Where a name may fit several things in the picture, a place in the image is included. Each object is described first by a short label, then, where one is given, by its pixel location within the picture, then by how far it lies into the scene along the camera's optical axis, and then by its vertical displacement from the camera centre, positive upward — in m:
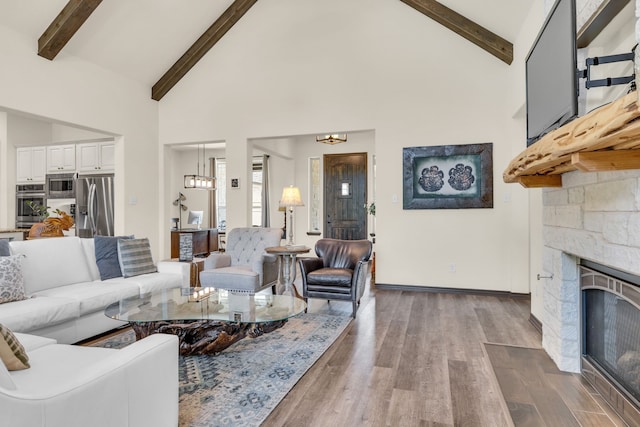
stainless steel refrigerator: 5.85 +0.13
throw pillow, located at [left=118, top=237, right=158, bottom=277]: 3.72 -0.45
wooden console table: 7.18 -0.58
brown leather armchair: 3.87 -0.64
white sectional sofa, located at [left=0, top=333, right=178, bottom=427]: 1.15 -0.66
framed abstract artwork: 4.90 +0.48
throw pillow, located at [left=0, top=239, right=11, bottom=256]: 2.85 -0.26
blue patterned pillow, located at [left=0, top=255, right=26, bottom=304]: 2.63 -0.48
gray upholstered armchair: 4.08 -0.62
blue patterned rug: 1.99 -1.07
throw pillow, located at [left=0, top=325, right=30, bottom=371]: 1.46 -0.56
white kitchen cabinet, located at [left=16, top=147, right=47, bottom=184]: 6.52 +0.90
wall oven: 6.49 +0.26
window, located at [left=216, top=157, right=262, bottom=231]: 8.98 +0.54
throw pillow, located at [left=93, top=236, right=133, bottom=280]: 3.68 -0.44
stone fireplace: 1.77 -0.16
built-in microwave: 6.25 +0.49
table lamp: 4.84 +0.20
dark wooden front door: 8.35 +0.39
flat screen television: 1.81 +0.81
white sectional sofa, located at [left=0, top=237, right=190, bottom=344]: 2.59 -0.65
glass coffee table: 2.46 -0.70
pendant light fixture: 7.15 +0.63
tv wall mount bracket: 1.66 +0.68
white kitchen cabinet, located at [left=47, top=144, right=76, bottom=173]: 6.32 +0.99
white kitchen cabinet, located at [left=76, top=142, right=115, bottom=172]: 6.03 +0.96
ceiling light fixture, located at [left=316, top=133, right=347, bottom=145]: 7.16 +1.47
